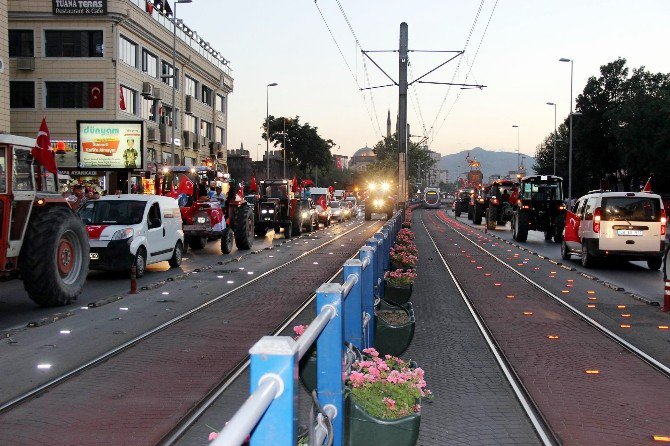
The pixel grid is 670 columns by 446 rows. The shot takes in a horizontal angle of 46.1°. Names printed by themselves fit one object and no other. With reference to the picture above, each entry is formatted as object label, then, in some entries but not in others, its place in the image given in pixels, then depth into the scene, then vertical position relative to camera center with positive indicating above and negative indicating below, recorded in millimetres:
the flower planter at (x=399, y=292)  11711 -1576
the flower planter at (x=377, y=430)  4066 -1265
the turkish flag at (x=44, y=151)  11969 +476
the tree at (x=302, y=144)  97562 +5195
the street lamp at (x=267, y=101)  67562 +7528
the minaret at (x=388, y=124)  190875 +15549
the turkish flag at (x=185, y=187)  23484 -90
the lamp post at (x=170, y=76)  39906 +6007
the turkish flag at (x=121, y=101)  44562 +4703
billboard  28531 +1409
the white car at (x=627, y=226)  18594 -893
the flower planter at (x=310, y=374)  5236 -1261
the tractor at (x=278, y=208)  33250 -1013
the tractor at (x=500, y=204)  42250 -907
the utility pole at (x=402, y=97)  26438 +2969
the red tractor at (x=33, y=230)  11281 -698
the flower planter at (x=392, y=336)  7500 -1440
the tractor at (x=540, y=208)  31750 -837
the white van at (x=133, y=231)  16125 -1023
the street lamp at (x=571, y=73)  56053 +8233
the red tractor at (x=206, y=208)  23203 -709
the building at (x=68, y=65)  43250 +6535
